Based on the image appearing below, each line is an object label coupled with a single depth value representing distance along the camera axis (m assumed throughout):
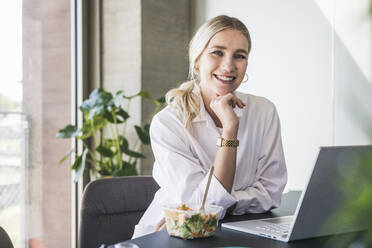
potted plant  3.23
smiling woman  1.52
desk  1.05
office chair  1.55
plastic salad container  1.09
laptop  0.89
